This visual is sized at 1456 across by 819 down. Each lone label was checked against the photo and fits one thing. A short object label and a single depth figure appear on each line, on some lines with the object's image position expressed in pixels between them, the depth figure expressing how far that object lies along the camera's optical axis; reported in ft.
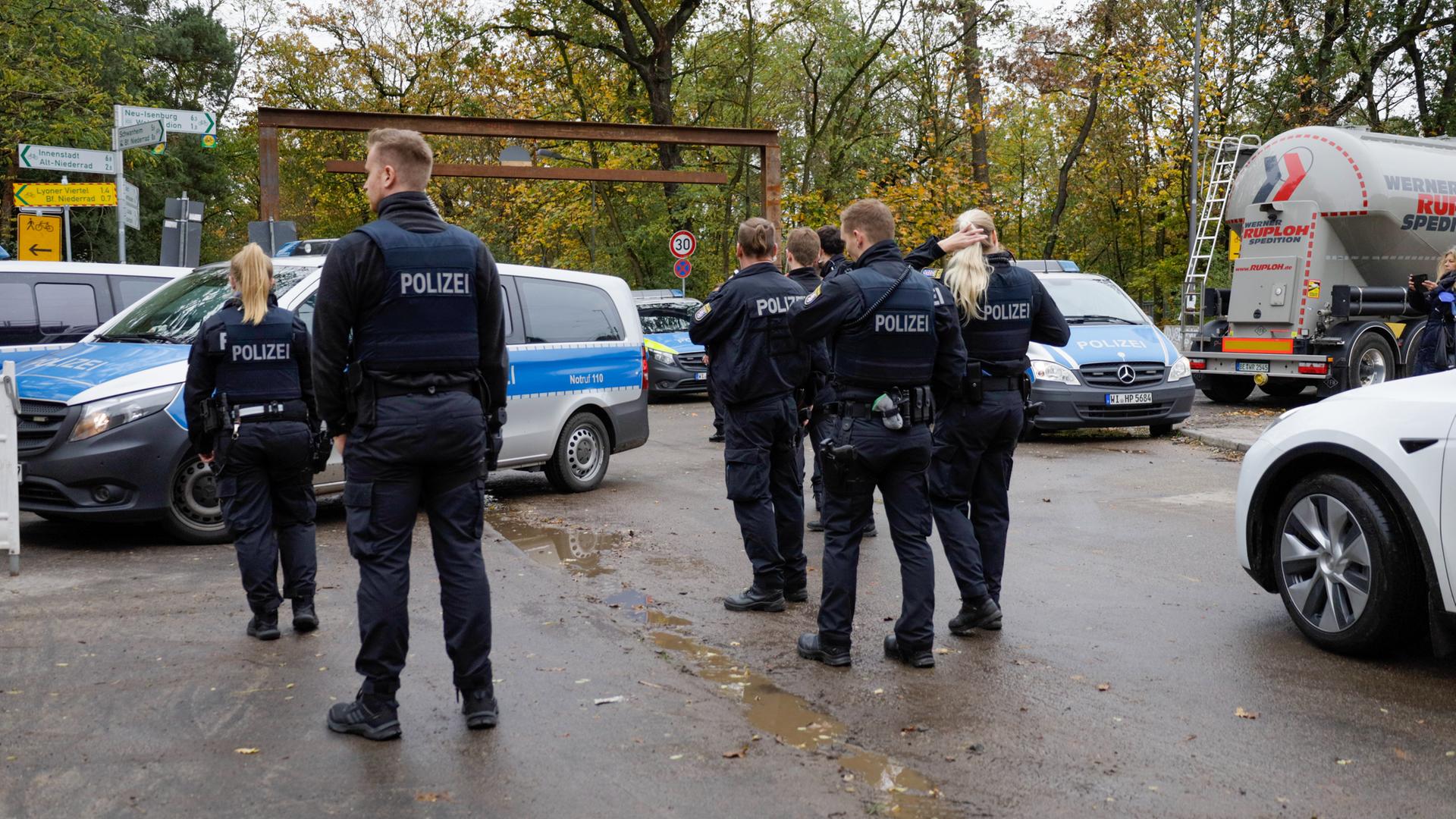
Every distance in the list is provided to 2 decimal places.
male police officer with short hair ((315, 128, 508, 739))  13.61
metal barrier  22.53
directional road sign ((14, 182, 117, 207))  59.67
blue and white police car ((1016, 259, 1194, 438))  43.04
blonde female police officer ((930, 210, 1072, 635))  18.79
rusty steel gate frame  60.29
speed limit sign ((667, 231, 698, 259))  88.43
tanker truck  52.26
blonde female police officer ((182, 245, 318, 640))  18.53
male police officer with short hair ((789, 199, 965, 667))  16.65
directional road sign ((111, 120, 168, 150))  53.21
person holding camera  43.93
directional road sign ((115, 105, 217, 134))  56.24
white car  15.74
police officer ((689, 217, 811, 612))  20.44
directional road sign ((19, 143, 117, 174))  56.08
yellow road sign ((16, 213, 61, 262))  64.85
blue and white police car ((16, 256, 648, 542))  24.53
